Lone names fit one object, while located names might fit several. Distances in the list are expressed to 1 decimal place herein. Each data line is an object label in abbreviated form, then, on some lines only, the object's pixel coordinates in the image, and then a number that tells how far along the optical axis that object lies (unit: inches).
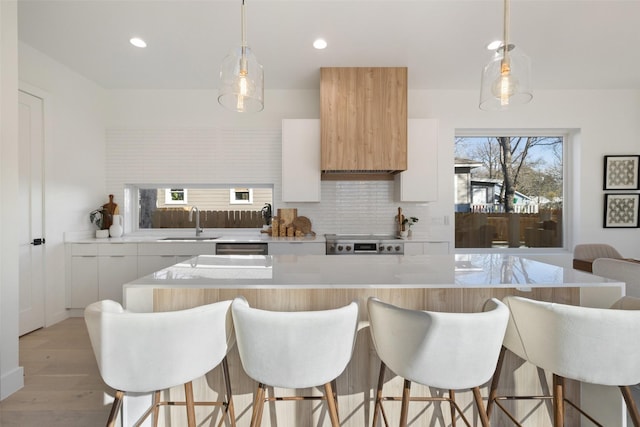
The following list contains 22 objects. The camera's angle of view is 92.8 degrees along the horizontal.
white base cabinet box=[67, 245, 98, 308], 131.9
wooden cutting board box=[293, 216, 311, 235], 154.1
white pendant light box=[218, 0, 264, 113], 68.9
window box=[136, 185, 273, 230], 163.9
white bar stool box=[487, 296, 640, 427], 42.9
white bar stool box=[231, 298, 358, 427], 43.3
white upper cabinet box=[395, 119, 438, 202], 141.4
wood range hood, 131.9
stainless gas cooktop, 132.8
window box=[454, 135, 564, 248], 164.2
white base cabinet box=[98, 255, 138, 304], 132.3
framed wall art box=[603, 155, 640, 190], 155.2
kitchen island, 55.5
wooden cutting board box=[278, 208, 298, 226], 154.8
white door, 115.0
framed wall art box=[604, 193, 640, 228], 156.6
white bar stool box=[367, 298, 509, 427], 42.9
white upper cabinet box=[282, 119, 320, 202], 141.1
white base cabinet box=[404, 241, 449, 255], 134.4
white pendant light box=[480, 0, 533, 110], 68.1
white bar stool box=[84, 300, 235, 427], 42.8
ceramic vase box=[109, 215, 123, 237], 147.0
